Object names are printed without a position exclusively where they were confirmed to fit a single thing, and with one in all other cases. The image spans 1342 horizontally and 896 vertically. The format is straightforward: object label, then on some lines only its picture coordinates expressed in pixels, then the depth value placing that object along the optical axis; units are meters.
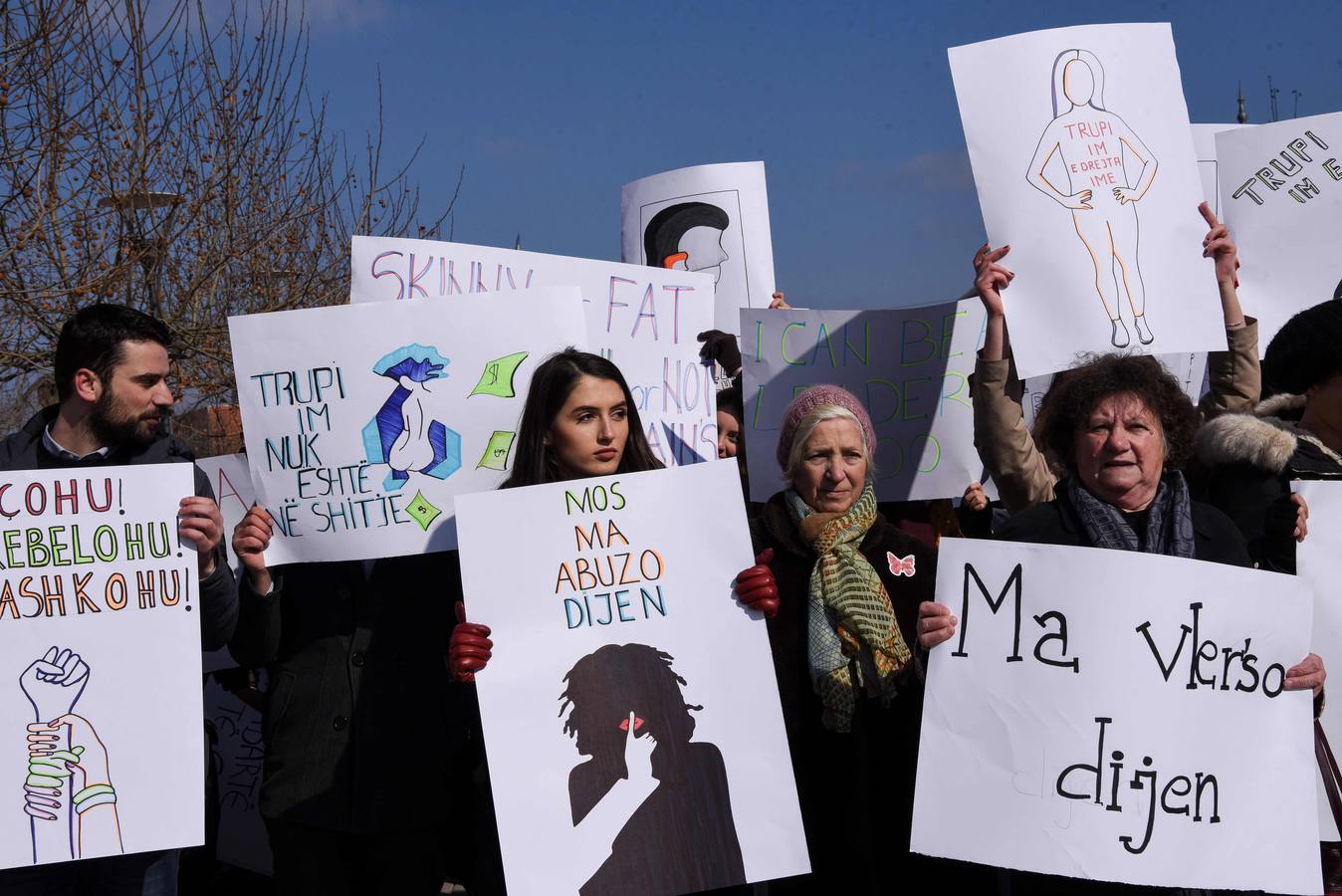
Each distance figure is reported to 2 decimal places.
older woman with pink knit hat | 3.27
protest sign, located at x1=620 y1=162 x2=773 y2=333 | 5.69
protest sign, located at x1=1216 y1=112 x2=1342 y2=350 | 4.44
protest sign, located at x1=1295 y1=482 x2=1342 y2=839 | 3.09
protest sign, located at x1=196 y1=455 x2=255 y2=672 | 4.56
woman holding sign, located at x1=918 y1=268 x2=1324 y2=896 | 2.99
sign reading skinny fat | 4.26
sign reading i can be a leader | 4.73
